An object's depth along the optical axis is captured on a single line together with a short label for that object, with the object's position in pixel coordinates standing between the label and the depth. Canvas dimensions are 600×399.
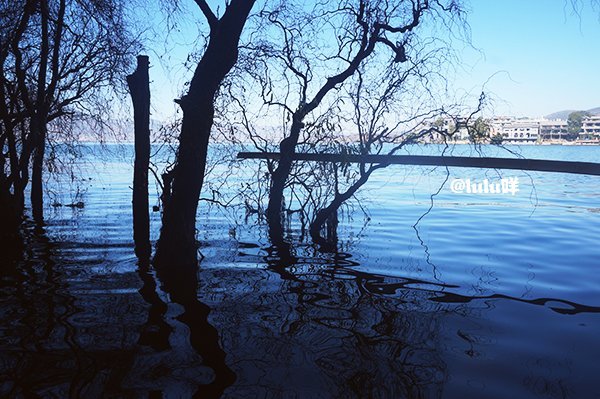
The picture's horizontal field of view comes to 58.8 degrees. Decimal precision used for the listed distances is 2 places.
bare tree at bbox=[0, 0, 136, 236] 10.79
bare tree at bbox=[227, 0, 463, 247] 10.34
